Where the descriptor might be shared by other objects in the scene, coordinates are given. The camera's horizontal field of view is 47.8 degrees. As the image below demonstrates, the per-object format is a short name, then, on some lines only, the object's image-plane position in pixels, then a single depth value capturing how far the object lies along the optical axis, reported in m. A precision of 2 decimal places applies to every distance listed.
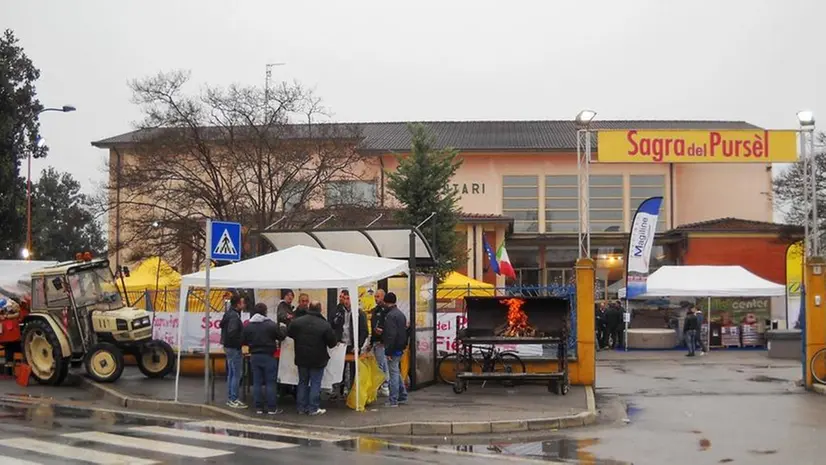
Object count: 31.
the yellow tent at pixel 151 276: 29.26
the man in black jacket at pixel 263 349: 14.61
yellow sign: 23.91
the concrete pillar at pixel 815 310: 18.75
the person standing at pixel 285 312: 16.20
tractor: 19.19
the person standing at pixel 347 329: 15.73
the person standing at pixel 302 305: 15.02
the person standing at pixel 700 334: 30.80
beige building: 50.47
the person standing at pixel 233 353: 15.34
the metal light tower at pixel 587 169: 21.05
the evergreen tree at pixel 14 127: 30.53
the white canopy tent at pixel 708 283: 32.62
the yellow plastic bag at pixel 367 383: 15.13
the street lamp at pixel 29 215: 29.45
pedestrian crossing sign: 15.75
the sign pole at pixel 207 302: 15.42
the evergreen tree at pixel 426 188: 35.00
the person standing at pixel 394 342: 15.43
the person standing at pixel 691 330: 30.19
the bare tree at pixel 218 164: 28.78
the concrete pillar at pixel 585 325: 18.20
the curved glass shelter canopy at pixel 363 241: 18.67
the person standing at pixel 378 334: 15.59
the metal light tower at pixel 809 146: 20.55
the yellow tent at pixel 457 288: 22.17
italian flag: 36.59
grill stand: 16.94
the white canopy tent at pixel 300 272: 14.89
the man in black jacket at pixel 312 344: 14.32
